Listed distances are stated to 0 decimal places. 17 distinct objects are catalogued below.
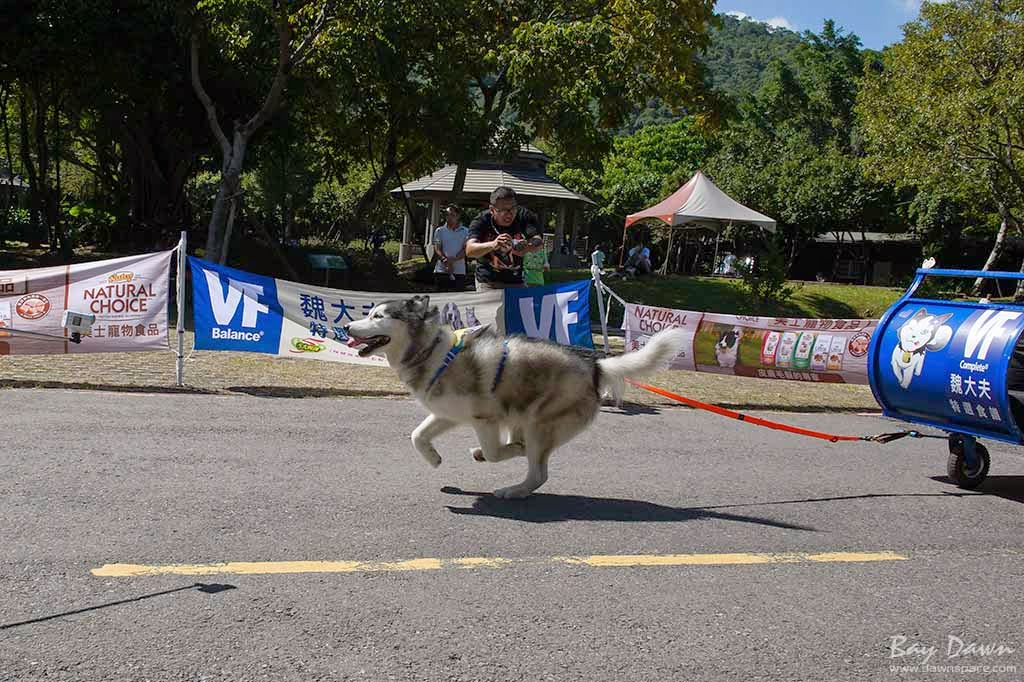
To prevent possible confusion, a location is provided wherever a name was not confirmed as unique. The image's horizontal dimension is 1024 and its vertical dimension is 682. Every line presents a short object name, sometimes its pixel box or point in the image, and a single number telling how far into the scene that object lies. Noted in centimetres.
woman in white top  1373
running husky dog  589
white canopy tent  2809
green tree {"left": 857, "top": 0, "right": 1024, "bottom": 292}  2706
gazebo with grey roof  3528
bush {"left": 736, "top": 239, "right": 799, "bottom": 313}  2288
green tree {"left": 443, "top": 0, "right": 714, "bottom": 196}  1856
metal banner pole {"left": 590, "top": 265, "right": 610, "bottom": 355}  1193
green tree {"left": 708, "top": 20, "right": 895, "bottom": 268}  4353
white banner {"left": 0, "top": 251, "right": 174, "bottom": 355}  973
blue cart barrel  642
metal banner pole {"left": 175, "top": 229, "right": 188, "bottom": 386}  998
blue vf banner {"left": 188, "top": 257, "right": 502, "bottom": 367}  1016
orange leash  691
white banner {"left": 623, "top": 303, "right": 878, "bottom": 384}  1166
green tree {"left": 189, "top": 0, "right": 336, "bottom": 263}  1723
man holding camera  770
